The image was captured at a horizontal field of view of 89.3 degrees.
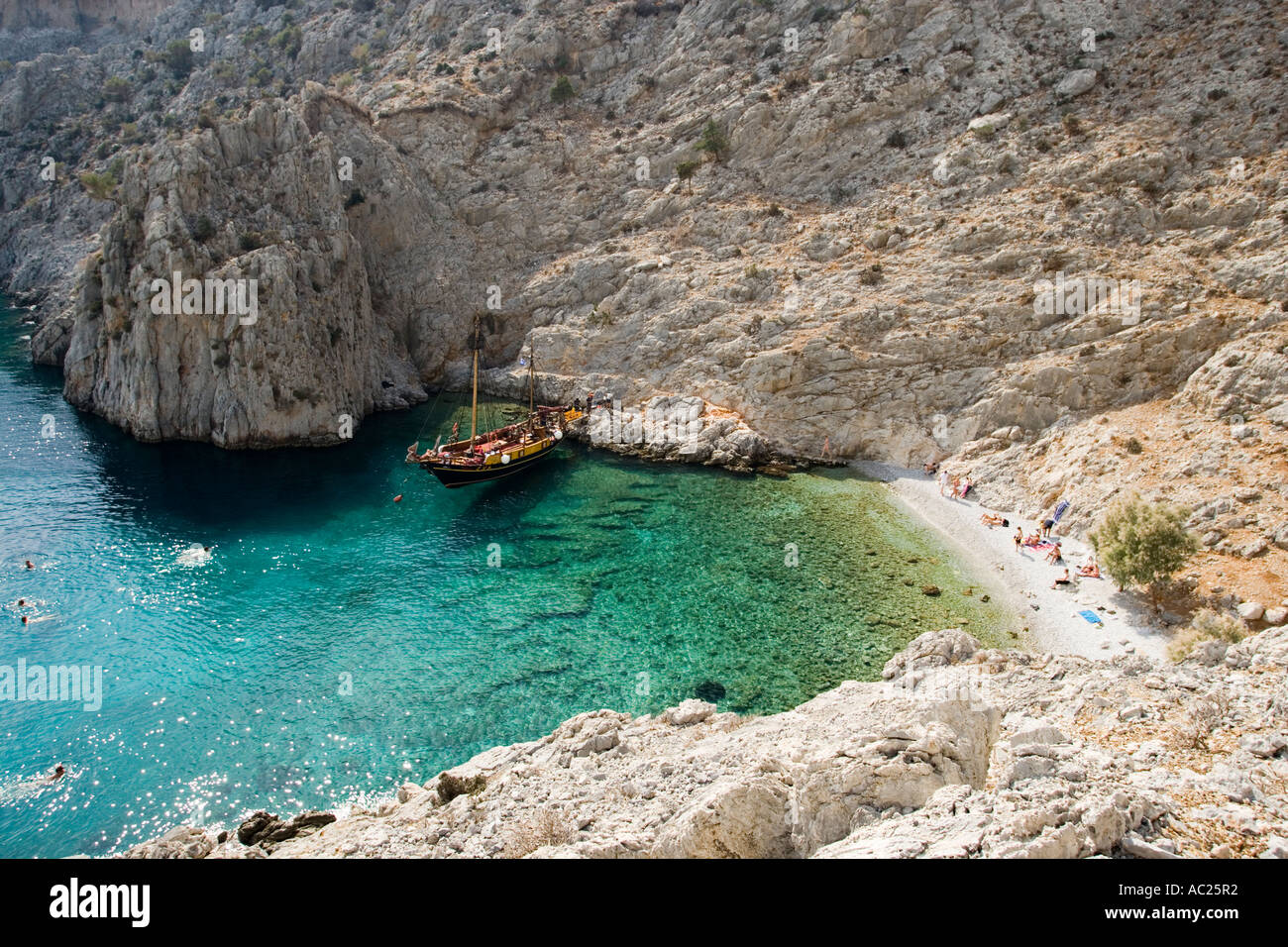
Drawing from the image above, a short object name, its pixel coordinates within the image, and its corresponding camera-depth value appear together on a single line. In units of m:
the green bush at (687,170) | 52.31
